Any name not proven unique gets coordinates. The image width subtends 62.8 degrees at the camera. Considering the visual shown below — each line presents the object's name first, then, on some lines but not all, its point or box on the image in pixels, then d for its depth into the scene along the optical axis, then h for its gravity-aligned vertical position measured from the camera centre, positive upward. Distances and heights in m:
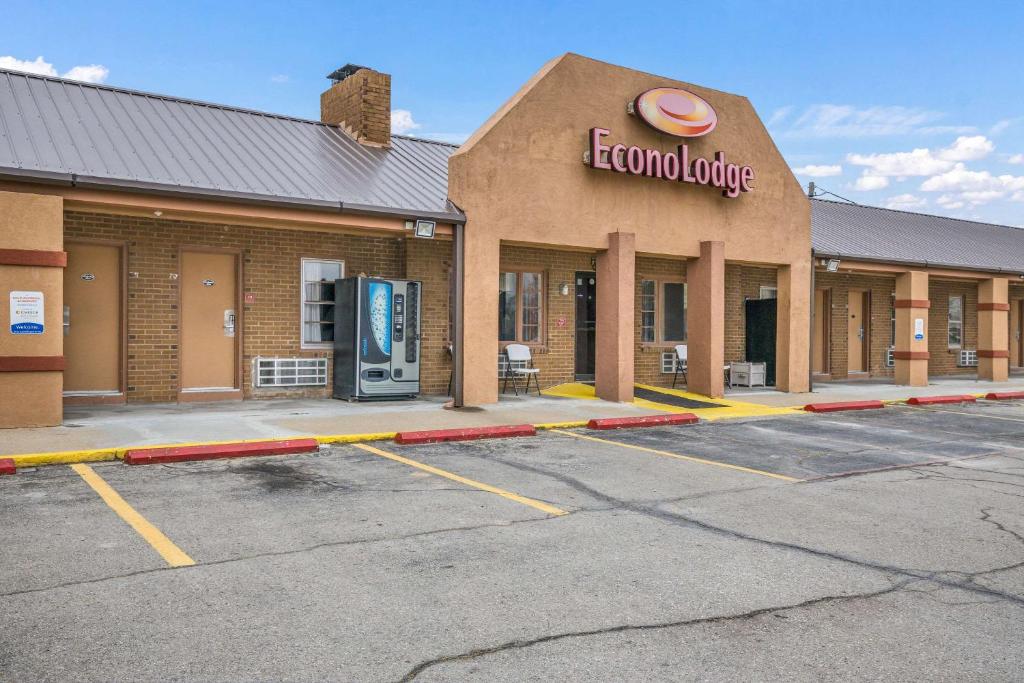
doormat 14.57 -1.05
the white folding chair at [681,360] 18.03 -0.41
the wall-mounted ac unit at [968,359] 24.91 -0.49
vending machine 13.52 +0.00
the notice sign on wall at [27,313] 9.62 +0.27
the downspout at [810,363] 17.27 -0.44
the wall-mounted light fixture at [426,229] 12.69 +1.68
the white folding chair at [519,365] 15.73 -0.49
